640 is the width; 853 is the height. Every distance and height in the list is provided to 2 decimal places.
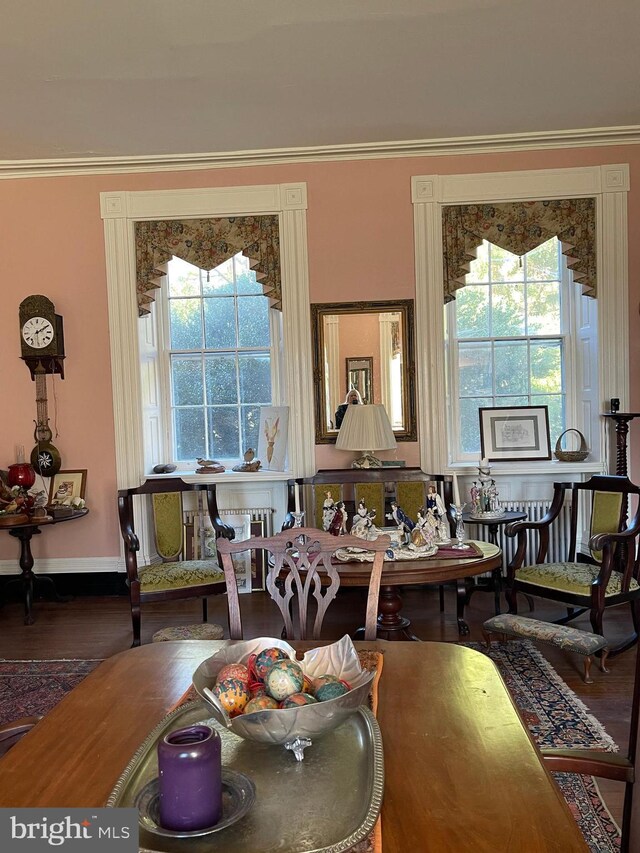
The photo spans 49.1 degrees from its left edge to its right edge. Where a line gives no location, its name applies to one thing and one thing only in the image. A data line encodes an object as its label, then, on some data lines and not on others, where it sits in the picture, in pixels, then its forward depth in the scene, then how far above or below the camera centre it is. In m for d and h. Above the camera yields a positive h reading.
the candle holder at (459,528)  3.95 -0.77
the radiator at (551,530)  5.39 -1.03
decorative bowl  1.29 -0.59
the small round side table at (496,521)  4.69 -0.85
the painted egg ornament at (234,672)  1.45 -0.56
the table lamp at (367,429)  4.67 -0.19
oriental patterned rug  2.45 -1.46
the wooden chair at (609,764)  1.50 -0.80
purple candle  1.09 -0.59
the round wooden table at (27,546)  4.91 -0.98
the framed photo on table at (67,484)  5.48 -0.58
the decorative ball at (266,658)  1.48 -0.54
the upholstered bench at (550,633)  3.55 -1.25
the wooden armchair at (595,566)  3.83 -1.02
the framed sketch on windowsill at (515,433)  5.46 -0.29
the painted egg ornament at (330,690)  1.37 -0.57
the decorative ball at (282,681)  1.36 -0.54
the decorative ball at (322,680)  1.42 -0.57
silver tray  1.09 -0.68
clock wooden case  5.40 +0.63
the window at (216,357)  5.74 +0.40
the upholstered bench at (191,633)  3.82 -1.25
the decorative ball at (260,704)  1.33 -0.57
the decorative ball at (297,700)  1.32 -0.56
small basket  5.31 -0.45
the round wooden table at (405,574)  3.54 -0.89
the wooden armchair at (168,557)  4.32 -1.01
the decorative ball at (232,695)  1.38 -0.58
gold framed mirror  5.38 +0.37
